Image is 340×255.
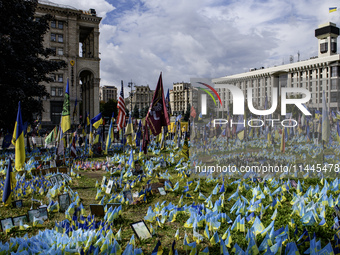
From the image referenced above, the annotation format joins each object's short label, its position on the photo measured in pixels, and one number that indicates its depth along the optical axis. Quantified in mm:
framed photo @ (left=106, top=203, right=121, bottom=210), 7183
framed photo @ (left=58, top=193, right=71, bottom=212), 7607
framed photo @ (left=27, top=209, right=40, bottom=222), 6834
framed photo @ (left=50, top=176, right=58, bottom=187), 9958
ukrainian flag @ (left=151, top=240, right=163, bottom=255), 4531
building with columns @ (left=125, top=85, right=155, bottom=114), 131875
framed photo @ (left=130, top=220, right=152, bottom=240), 5727
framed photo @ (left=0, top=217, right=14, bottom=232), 6309
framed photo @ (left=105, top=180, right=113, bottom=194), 9414
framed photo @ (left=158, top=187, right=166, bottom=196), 9031
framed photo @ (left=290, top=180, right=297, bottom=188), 9230
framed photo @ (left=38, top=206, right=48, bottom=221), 6975
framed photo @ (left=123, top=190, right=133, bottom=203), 8215
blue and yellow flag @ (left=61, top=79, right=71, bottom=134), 12539
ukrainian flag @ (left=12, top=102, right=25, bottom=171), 8578
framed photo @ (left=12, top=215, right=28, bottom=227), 6545
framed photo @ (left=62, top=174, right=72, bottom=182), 11139
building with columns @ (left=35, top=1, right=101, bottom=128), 49888
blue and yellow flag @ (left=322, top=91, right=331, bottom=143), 10625
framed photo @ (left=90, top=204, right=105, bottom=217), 6953
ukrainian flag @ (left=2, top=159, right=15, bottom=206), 7926
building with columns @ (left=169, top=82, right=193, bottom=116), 138875
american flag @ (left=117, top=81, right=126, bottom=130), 16484
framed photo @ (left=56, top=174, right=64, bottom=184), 10266
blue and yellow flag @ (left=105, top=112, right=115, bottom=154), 16280
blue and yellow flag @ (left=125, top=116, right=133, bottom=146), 18120
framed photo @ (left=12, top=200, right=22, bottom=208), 8141
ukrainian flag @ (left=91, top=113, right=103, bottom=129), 18297
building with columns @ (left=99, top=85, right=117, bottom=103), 186125
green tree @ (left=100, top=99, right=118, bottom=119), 83375
